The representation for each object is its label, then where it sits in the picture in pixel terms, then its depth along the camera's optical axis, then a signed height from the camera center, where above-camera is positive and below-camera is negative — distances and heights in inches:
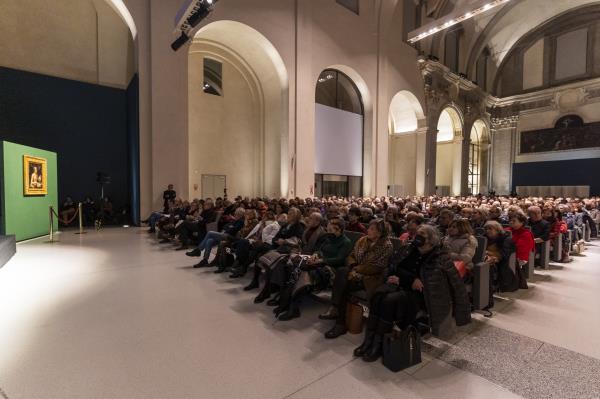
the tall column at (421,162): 812.0 +79.8
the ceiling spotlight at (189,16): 304.3 +189.3
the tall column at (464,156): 940.0 +112.3
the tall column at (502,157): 1043.9 +124.0
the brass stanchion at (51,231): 323.9 -46.7
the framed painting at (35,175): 315.9 +13.8
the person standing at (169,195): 408.2 -7.8
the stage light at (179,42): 367.2 +184.4
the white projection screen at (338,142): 625.9 +107.1
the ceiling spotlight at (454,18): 460.1 +288.0
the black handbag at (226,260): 213.5 -50.0
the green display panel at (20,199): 284.8 -11.6
